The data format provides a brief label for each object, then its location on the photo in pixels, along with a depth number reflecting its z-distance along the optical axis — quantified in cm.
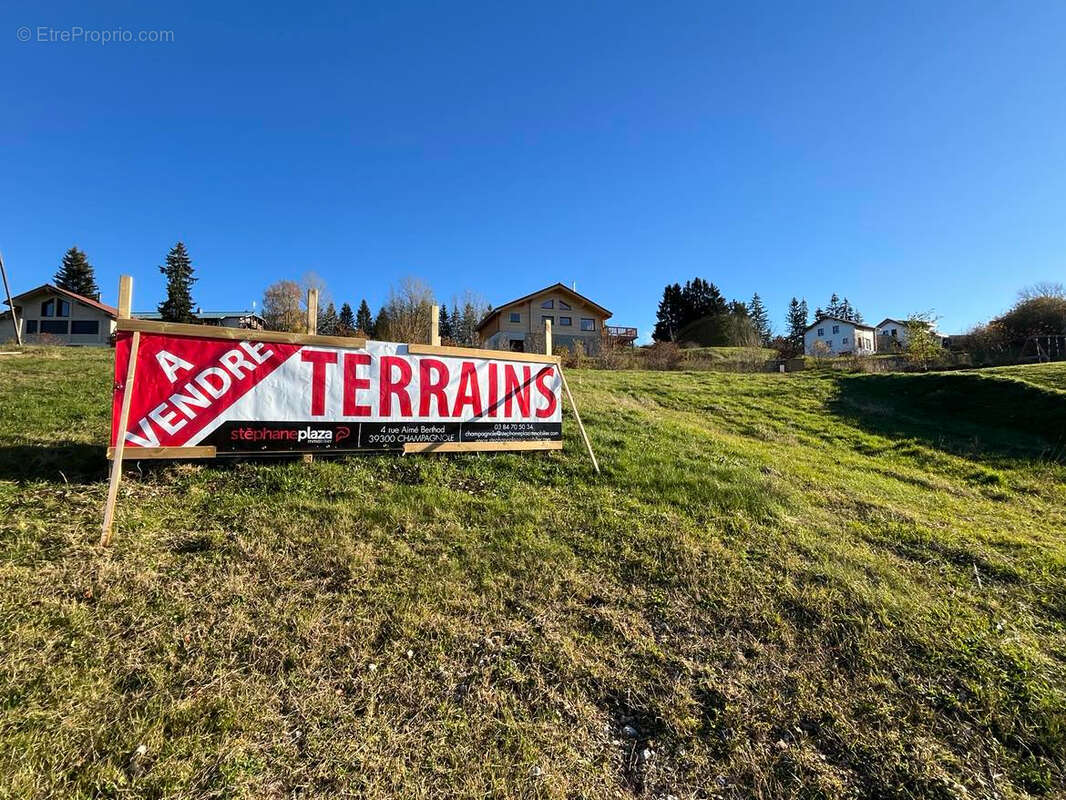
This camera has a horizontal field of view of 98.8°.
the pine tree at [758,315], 6789
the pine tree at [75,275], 4741
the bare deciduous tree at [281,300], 4575
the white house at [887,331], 5131
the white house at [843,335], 5408
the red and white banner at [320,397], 469
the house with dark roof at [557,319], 4097
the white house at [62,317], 3588
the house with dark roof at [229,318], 4216
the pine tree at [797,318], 7628
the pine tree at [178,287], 4053
